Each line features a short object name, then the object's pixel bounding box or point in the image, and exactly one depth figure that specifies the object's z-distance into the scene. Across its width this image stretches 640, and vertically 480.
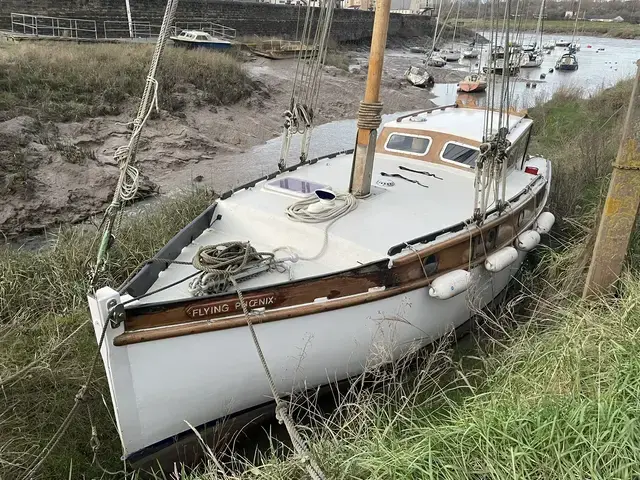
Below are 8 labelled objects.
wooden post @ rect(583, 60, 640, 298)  4.80
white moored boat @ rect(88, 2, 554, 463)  4.12
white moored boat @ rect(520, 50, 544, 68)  39.67
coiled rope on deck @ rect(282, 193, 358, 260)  5.29
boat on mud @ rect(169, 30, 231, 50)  25.97
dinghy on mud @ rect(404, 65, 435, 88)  30.81
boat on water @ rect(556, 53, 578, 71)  39.88
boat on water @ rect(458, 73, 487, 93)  28.62
